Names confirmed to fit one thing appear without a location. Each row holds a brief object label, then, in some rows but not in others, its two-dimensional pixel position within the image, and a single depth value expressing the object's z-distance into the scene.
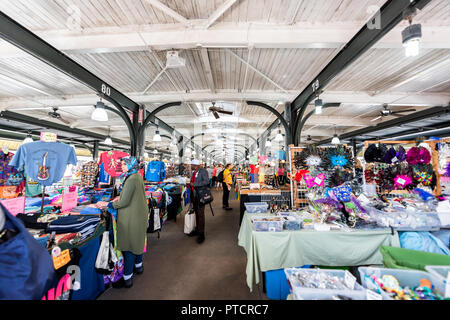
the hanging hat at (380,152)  3.04
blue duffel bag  0.95
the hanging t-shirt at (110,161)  4.53
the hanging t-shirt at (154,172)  5.55
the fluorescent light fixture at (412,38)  1.98
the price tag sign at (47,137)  2.49
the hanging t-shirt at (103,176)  5.13
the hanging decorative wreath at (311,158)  2.67
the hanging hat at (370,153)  3.12
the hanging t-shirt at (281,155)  6.55
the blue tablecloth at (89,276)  1.99
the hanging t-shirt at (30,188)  3.06
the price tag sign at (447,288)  1.05
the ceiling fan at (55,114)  6.14
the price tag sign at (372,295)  1.05
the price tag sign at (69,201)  2.48
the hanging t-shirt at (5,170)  2.91
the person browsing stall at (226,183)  7.21
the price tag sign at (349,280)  1.23
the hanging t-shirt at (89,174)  5.28
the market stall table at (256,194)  4.49
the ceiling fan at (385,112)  5.84
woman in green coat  2.43
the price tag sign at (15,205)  1.81
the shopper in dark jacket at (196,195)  4.01
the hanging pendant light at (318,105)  4.42
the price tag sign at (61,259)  1.50
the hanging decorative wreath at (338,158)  2.50
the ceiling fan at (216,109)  5.97
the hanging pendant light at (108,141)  9.16
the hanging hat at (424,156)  2.79
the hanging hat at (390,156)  2.98
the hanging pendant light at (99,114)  3.73
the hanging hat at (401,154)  2.94
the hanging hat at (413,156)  2.86
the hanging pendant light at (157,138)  6.69
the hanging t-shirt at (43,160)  2.49
